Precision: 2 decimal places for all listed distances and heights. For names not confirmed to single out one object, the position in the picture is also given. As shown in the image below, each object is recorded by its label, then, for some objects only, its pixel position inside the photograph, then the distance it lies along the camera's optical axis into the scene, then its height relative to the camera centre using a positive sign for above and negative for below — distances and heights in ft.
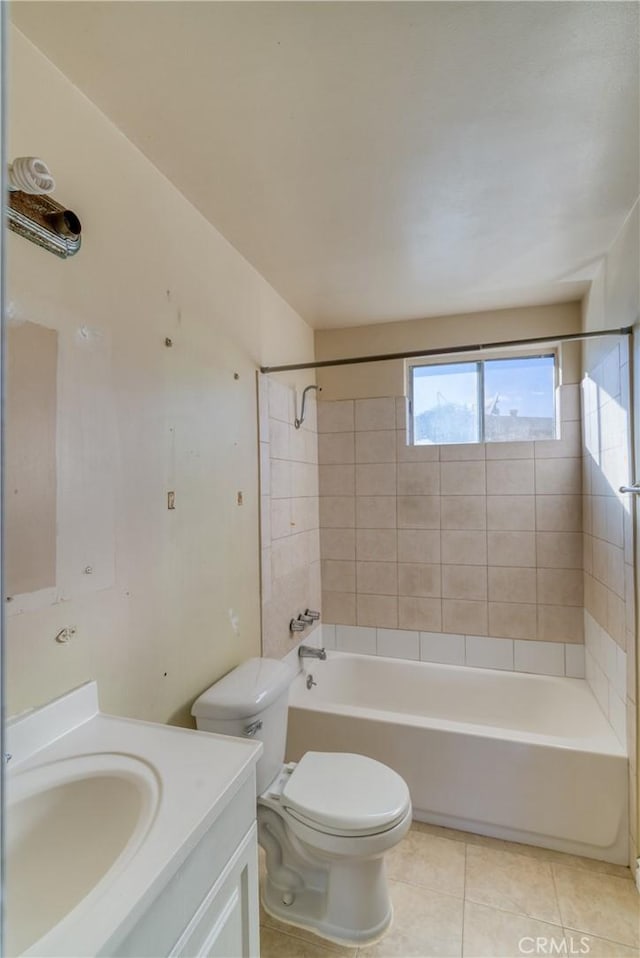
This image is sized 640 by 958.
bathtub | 5.59 -3.88
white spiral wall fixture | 2.67 +1.92
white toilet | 4.37 -3.45
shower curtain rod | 5.66 +1.89
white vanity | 2.09 -1.96
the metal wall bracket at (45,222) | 2.98 +1.90
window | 8.49 +1.64
